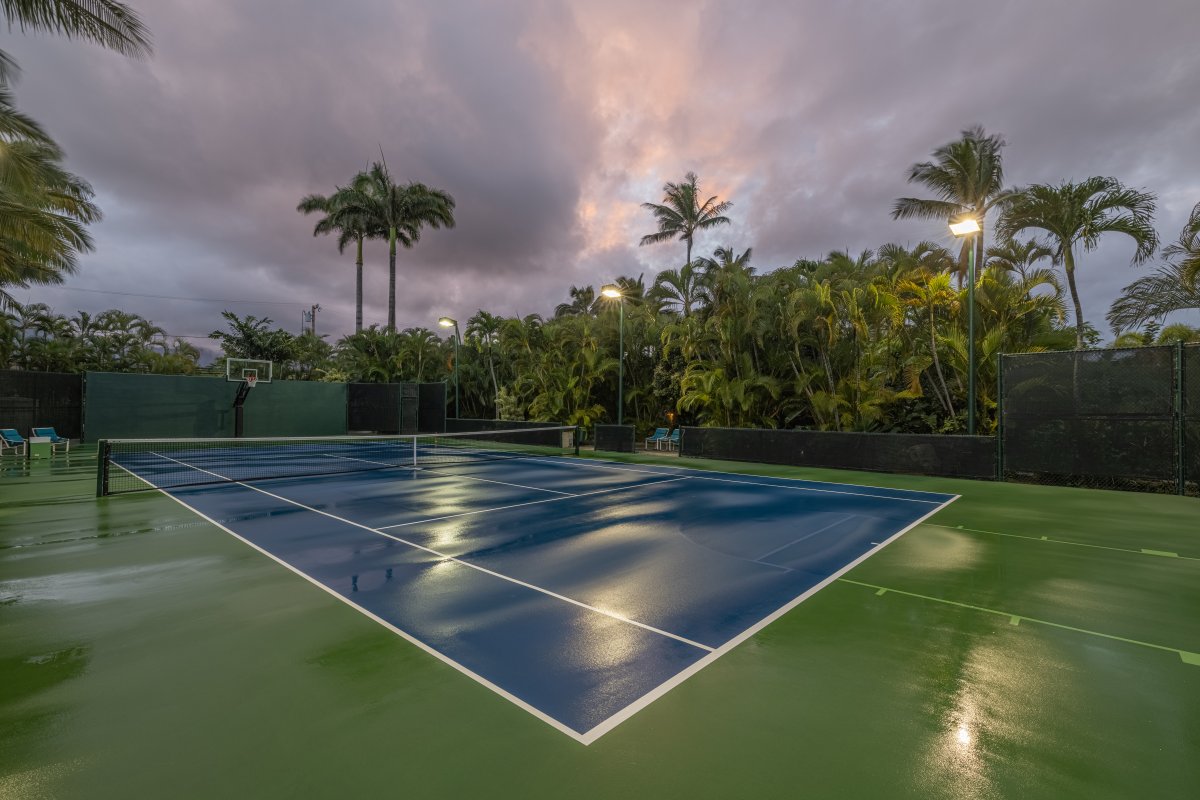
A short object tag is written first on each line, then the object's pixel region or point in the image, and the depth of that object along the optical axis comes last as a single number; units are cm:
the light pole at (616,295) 2002
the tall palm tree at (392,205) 4138
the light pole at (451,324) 2605
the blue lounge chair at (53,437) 1852
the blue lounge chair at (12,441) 1810
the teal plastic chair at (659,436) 2277
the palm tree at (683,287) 2359
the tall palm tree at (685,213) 3653
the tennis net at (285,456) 1294
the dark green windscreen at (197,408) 2345
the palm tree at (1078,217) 1421
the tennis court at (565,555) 388
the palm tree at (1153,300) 1370
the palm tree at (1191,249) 1164
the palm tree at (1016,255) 1842
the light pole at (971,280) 1291
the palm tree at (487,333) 2948
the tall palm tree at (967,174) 2411
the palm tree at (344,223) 4138
